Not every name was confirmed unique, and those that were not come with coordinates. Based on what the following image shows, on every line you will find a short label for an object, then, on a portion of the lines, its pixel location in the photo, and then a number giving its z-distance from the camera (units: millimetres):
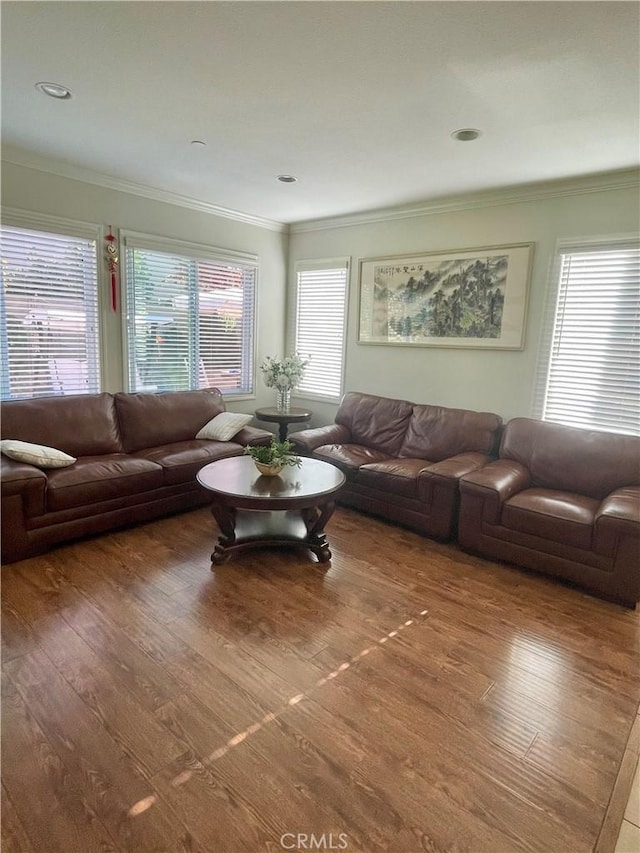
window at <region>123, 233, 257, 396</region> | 4332
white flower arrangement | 4969
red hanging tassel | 4027
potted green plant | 3152
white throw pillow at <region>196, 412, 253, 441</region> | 4348
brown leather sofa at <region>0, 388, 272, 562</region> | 2930
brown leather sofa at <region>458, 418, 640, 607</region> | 2738
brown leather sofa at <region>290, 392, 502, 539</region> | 3493
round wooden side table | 4929
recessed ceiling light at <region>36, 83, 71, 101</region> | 2438
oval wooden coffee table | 2889
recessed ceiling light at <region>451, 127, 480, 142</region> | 2741
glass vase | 5086
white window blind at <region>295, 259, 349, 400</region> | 5195
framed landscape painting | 3924
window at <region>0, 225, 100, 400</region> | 3557
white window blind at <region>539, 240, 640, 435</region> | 3424
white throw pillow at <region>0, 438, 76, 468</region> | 3049
